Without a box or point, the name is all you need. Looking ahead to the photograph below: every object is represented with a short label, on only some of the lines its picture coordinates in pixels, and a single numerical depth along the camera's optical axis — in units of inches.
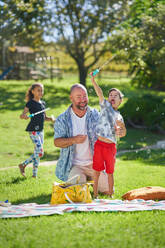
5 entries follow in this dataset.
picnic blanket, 269.5
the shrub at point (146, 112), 967.4
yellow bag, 298.9
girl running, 427.2
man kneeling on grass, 335.8
